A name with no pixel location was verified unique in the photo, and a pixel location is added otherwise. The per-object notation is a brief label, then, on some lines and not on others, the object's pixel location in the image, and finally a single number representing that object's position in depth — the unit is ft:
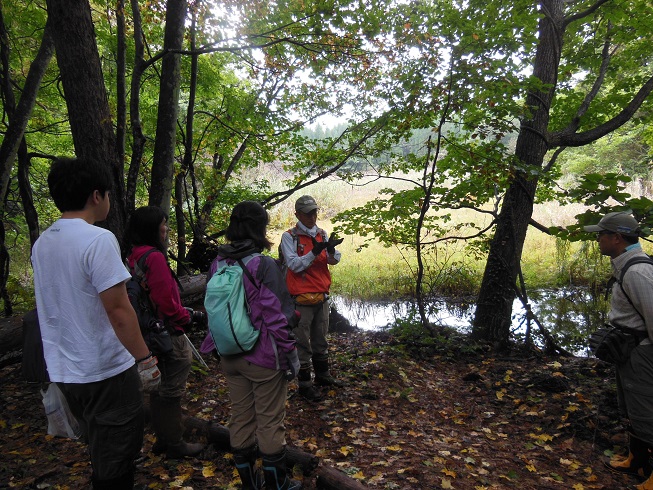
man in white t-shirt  6.77
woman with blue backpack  9.01
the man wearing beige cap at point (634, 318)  10.16
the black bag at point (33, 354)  7.94
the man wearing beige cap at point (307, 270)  14.37
